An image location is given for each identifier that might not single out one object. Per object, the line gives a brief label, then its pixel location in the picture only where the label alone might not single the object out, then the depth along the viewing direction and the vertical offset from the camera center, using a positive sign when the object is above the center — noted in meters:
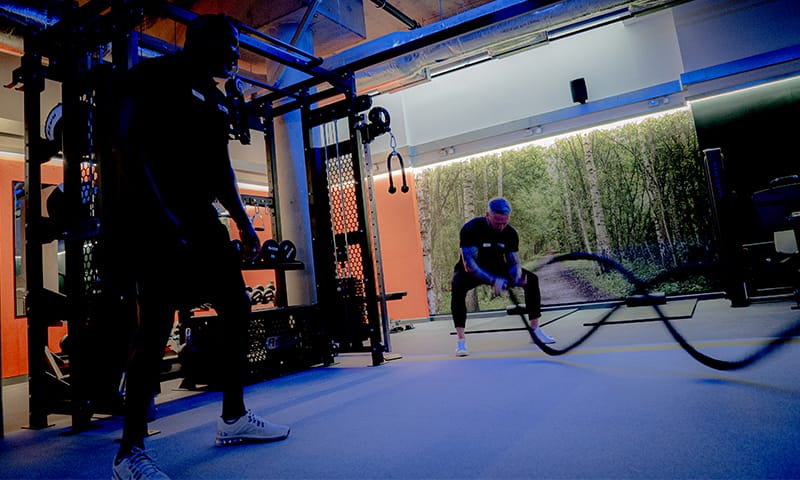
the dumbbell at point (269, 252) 3.56 +0.39
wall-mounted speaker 6.68 +2.53
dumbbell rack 3.39 -0.31
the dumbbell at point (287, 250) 3.74 +0.41
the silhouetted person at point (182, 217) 1.43 +0.31
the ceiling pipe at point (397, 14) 5.86 +3.64
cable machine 2.46 +0.64
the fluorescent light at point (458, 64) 5.93 +2.88
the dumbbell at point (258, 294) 5.91 +0.12
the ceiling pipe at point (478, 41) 4.72 +2.69
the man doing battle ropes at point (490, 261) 3.73 +0.14
